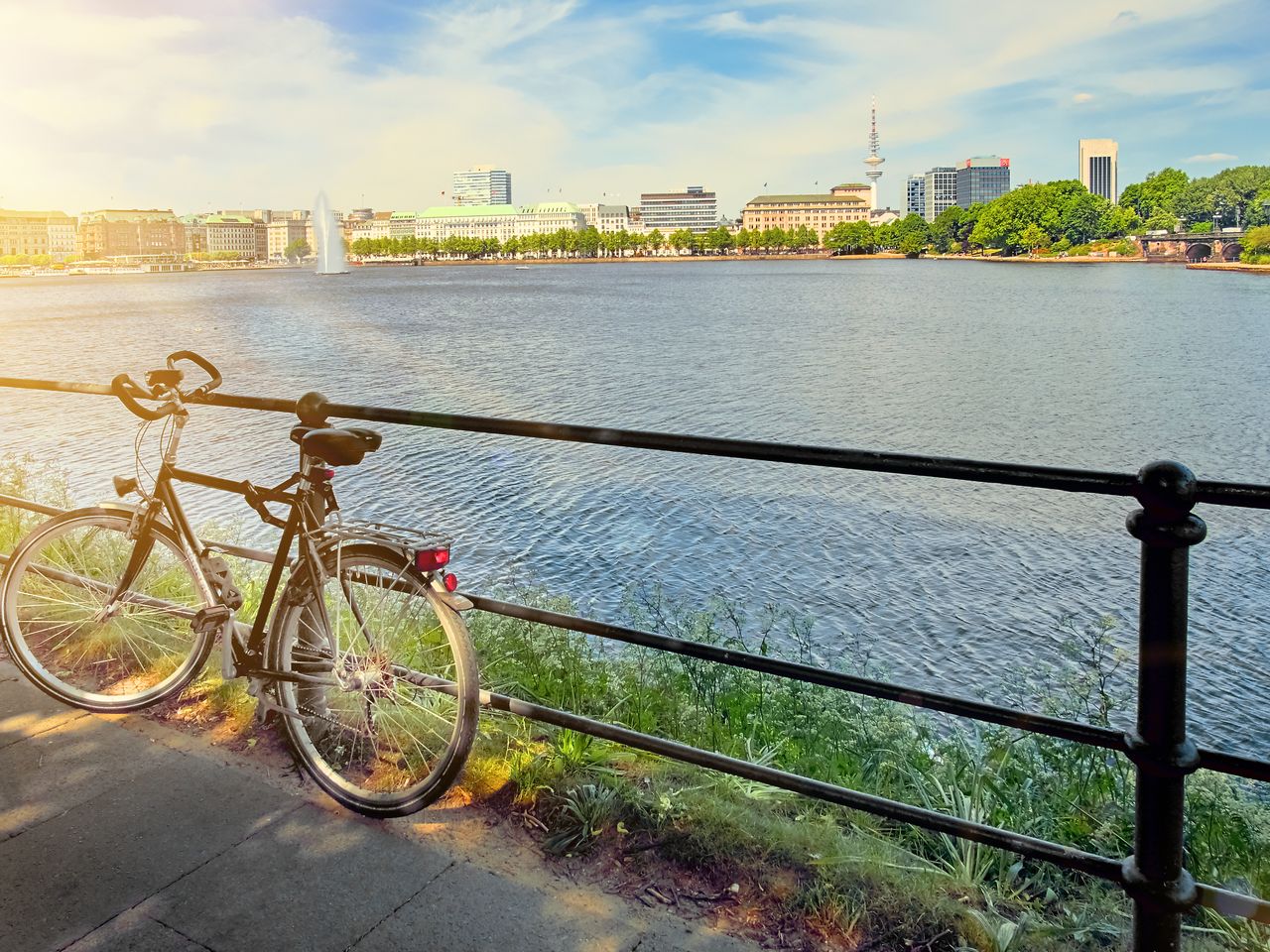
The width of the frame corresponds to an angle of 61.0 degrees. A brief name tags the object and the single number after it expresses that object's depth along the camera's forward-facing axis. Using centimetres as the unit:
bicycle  336
